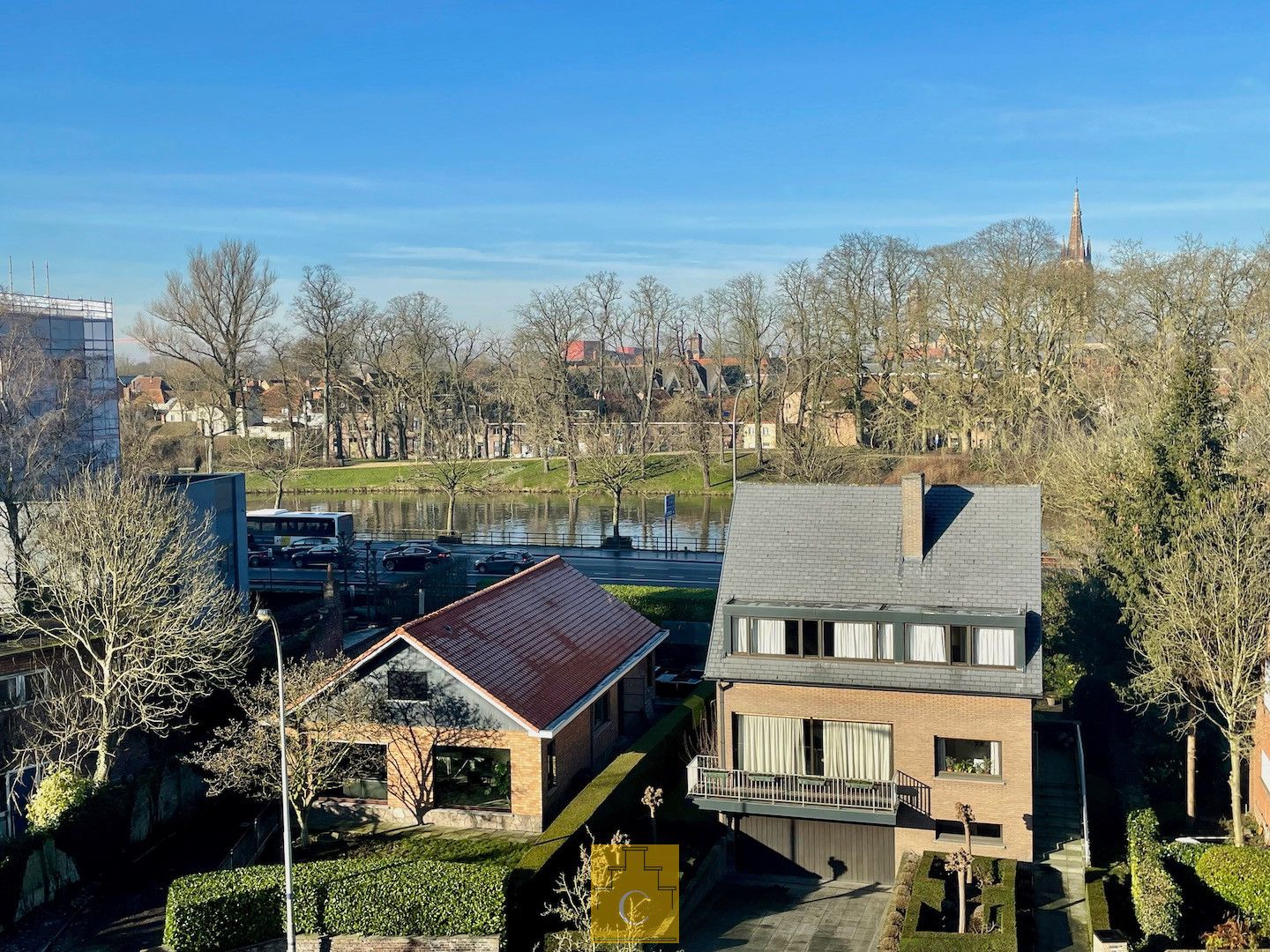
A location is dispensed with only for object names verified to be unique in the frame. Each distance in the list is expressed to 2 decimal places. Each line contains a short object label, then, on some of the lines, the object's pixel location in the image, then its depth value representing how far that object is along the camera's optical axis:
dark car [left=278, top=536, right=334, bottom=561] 54.78
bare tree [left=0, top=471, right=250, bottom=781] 26.03
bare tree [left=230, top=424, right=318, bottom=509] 78.31
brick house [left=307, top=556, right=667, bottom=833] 24.38
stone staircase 20.61
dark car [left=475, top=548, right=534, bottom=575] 48.28
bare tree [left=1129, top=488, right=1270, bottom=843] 25.31
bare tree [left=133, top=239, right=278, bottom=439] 84.69
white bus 56.88
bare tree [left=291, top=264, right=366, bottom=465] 94.81
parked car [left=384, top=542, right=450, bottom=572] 51.12
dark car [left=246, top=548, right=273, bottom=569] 52.94
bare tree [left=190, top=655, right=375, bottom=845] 23.89
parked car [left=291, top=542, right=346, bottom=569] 53.44
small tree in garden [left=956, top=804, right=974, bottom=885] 21.77
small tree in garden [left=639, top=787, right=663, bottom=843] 22.69
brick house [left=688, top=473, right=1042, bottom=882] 23.22
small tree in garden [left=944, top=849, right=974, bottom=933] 19.92
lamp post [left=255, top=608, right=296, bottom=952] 18.70
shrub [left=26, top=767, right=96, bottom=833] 23.83
